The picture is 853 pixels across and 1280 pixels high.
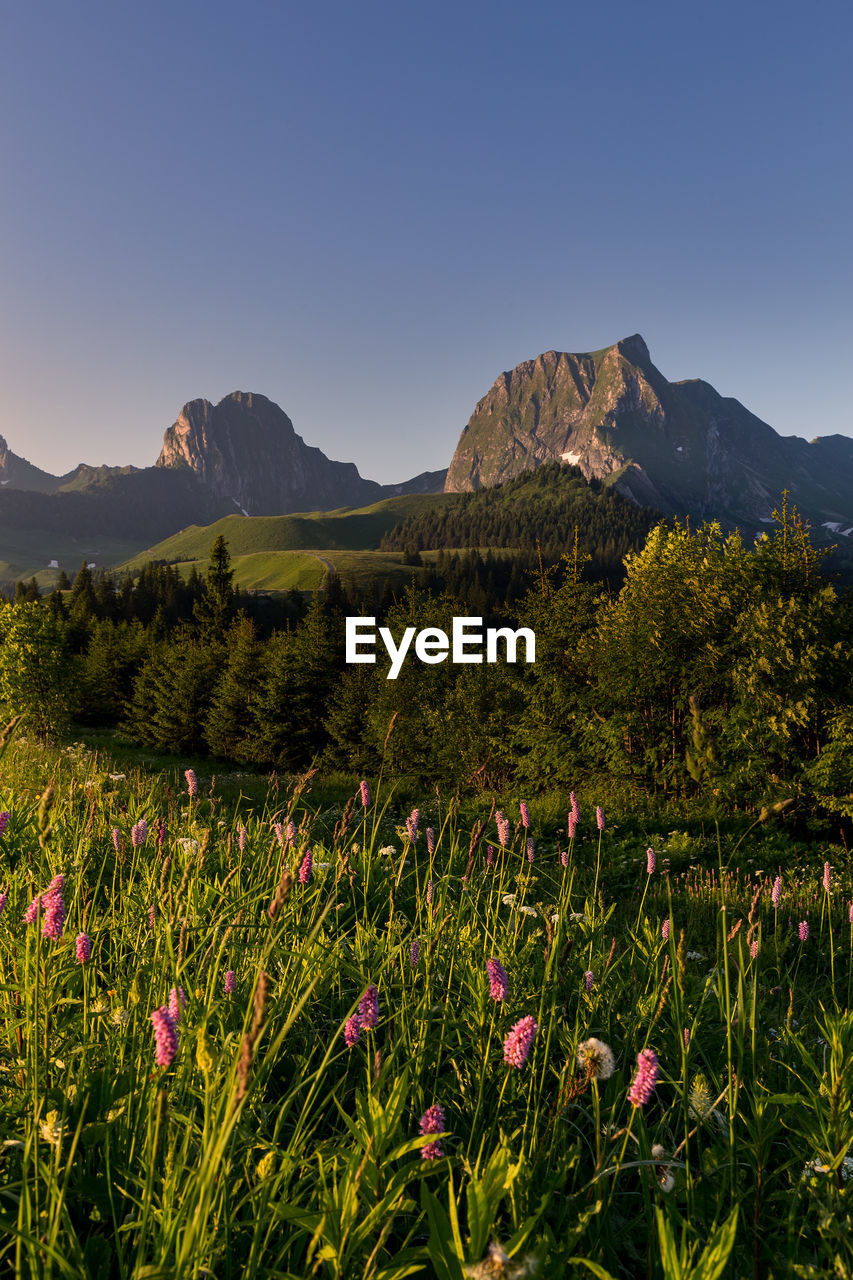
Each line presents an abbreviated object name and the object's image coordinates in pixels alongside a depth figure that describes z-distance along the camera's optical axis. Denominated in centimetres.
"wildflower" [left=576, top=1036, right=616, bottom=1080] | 197
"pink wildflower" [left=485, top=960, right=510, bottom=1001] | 198
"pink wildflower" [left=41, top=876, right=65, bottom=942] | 193
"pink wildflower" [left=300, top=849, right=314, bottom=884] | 295
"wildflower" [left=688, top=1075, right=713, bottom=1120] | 203
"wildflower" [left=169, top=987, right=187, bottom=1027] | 183
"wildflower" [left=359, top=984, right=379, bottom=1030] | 179
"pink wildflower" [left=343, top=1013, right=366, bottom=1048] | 192
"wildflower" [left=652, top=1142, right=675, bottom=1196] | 174
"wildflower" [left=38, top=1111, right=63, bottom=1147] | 183
